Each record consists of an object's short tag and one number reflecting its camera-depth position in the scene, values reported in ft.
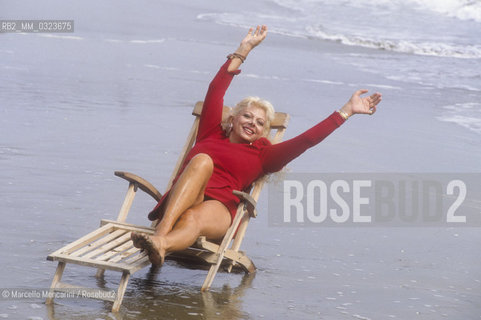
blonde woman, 31.04
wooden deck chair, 28.61
